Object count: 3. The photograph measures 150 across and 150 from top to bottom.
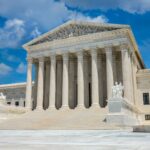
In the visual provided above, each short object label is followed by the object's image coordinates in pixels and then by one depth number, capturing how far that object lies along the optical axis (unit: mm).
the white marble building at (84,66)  35719
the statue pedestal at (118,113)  24797
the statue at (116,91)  26641
